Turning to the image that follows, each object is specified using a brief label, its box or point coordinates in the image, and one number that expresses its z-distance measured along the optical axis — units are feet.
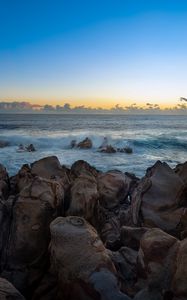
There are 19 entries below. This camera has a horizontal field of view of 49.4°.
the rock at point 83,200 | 9.37
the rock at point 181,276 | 5.09
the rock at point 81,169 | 14.58
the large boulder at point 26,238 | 7.66
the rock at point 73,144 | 53.82
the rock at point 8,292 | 5.60
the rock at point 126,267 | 6.61
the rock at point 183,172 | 10.97
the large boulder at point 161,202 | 9.11
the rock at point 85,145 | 51.11
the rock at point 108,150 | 45.01
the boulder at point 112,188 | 13.19
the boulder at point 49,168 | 14.13
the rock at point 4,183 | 11.72
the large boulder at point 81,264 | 6.10
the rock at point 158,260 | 5.68
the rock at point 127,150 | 46.81
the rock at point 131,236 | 8.07
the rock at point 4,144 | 55.66
